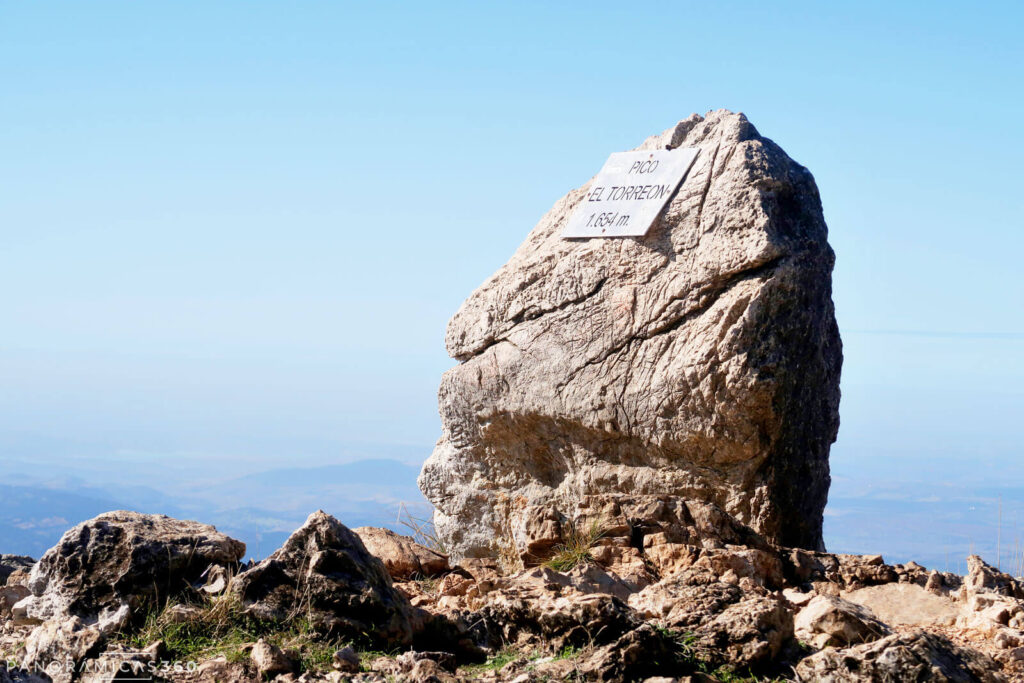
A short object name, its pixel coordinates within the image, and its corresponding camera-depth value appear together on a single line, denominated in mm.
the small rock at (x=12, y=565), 6980
